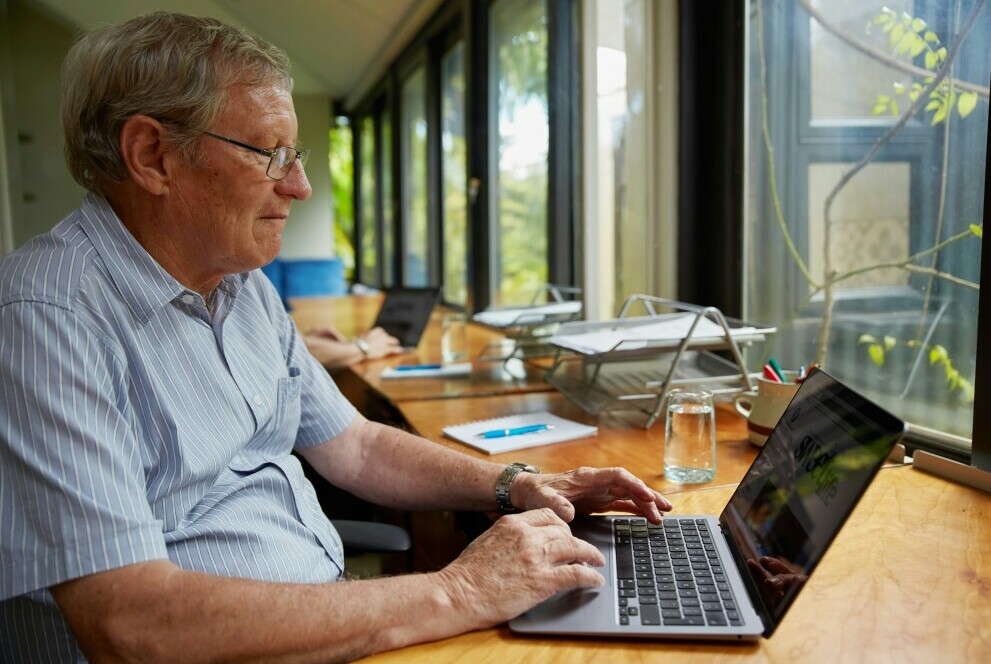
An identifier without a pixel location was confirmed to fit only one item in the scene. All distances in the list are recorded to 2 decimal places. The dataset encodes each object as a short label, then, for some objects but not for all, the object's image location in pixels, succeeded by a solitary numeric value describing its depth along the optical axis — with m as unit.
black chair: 1.39
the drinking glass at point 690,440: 1.29
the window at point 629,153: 2.12
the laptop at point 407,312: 2.88
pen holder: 1.36
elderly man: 0.79
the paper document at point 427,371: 2.26
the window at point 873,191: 1.36
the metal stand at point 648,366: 1.55
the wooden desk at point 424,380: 2.04
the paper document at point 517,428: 1.48
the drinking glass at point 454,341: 2.56
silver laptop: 0.75
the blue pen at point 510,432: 1.54
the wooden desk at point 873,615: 0.73
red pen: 1.45
